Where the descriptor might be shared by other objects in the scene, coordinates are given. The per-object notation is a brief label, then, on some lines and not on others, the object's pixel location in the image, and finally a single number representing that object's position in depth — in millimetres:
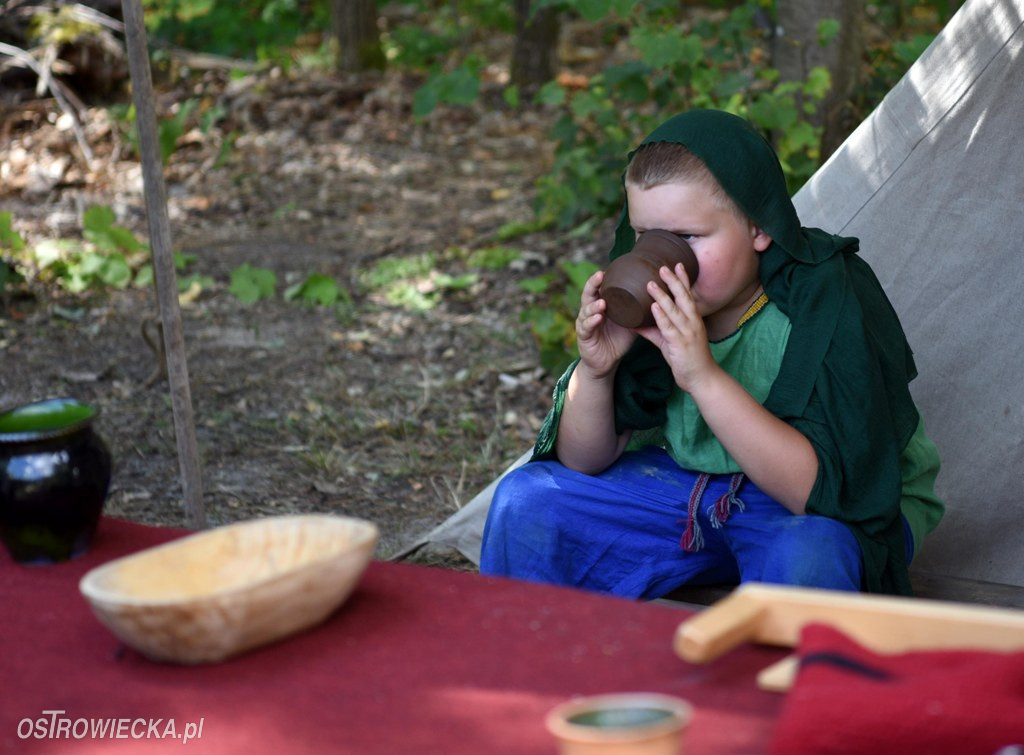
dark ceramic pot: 2687
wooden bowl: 2453
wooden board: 2406
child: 2915
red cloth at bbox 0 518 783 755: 2371
